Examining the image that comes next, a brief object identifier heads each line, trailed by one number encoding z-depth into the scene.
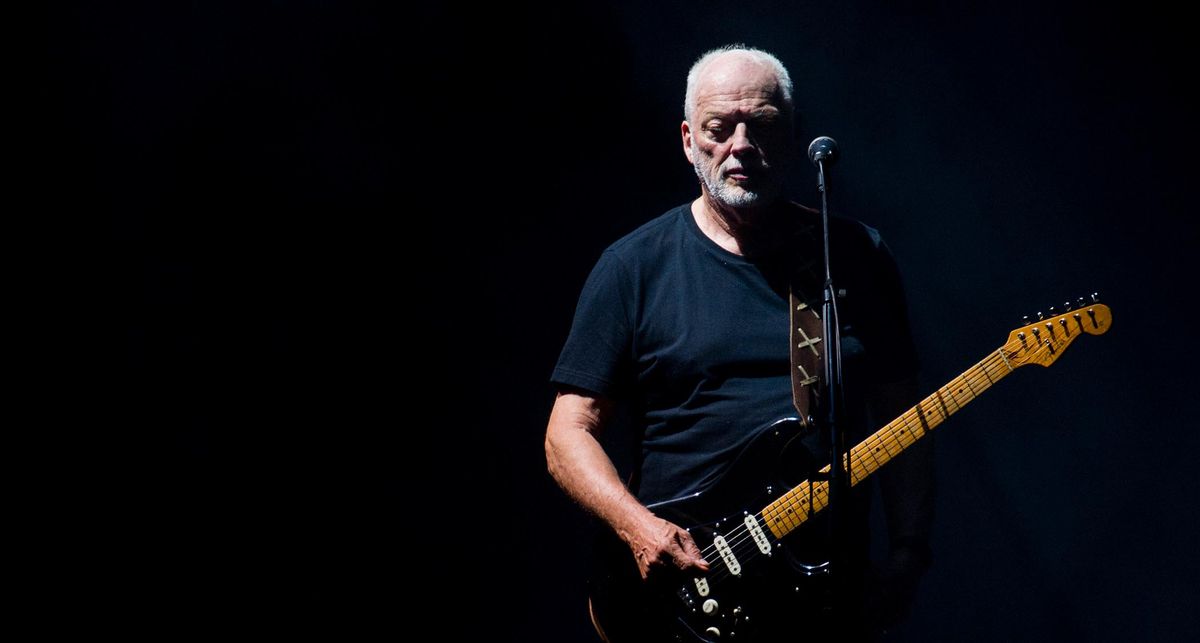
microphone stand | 8.32
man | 8.80
